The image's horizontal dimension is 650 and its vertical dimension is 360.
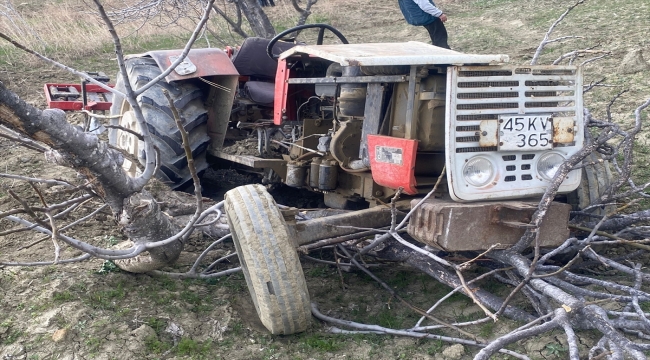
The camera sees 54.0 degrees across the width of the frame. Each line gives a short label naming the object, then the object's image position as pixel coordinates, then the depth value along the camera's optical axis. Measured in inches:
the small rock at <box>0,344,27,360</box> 120.3
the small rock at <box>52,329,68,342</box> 123.3
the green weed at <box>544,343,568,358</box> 117.9
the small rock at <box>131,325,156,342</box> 127.1
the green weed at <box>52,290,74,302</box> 134.7
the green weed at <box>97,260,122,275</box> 149.6
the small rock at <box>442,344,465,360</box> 123.1
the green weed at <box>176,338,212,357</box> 125.9
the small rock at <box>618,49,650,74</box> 293.1
